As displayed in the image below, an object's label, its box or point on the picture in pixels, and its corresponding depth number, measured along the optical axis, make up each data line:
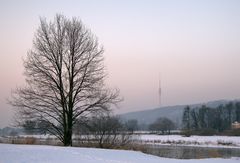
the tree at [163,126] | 123.79
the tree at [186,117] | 120.50
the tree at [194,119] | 115.83
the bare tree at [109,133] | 28.97
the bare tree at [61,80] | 24.75
